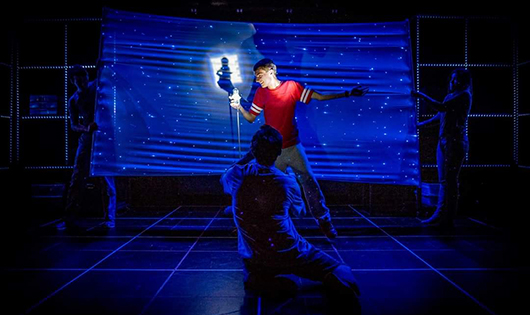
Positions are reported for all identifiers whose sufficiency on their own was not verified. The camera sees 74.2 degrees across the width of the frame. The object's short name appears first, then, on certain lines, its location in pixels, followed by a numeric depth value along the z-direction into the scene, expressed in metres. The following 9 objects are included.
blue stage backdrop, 4.22
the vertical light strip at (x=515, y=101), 5.84
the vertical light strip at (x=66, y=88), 5.98
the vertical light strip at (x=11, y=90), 5.98
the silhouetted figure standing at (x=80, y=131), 4.41
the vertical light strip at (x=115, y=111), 4.17
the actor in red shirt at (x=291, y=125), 3.90
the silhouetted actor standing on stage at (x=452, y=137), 4.39
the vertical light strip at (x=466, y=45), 5.84
